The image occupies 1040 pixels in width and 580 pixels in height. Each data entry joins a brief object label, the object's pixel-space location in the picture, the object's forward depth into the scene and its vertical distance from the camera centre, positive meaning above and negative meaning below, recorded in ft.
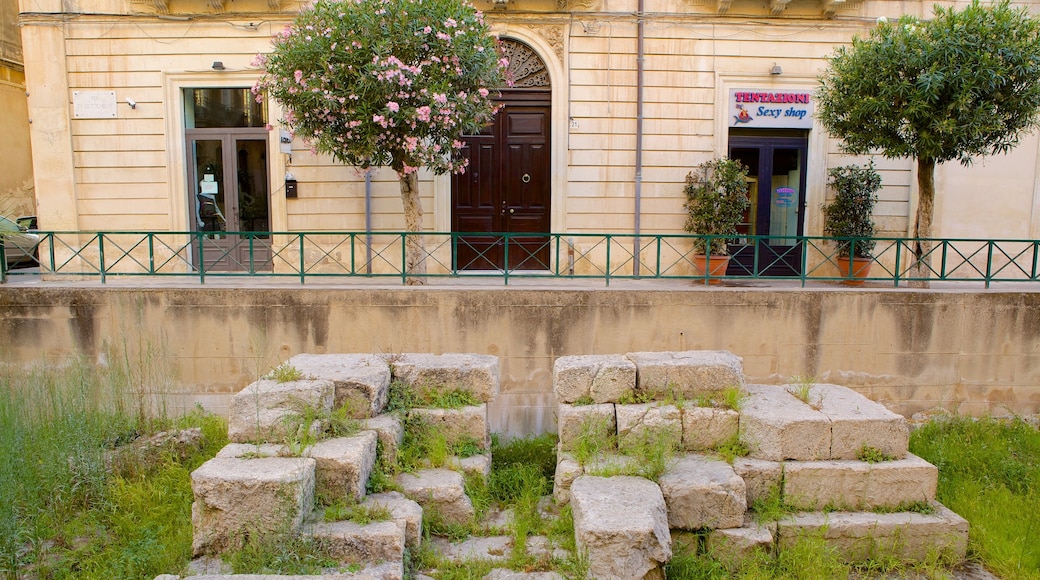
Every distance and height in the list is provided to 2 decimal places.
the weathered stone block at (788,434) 15.02 -5.03
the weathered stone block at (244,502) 11.89 -5.28
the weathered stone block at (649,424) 15.88 -5.07
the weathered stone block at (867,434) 15.07 -4.99
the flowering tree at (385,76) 24.38 +5.38
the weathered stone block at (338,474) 13.34 -5.32
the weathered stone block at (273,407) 13.97 -4.27
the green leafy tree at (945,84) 24.63 +5.29
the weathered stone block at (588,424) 16.16 -5.20
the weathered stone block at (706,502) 13.96 -6.12
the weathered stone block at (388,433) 15.29 -5.16
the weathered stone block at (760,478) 14.92 -5.96
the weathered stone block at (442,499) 14.58 -6.38
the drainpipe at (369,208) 33.96 +0.41
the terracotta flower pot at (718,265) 30.58 -2.20
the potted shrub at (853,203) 33.86 +0.86
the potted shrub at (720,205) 32.32 +0.67
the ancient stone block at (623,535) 11.91 -5.90
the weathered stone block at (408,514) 13.19 -6.10
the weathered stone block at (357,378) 15.84 -4.05
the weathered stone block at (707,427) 15.94 -5.14
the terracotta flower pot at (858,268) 31.48 -2.40
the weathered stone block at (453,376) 17.28 -4.26
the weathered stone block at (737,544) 13.80 -6.95
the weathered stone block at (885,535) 14.15 -6.91
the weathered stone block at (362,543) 12.13 -6.13
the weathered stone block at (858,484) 14.73 -6.04
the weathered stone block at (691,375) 16.42 -3.98
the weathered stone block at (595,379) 16.61 -4.18
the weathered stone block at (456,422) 16.71 -5.30
